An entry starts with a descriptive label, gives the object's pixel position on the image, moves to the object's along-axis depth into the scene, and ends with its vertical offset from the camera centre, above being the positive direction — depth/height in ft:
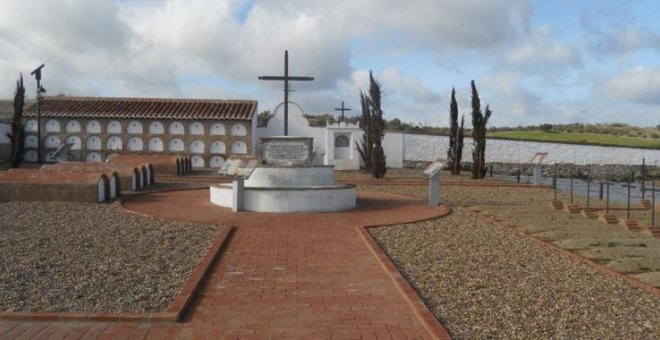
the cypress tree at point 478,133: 82.23 +1.76
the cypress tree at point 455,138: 92.48 +1.28
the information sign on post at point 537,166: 69.15 -2.33
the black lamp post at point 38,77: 77.41 +8.86
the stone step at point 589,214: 41.77 -4.75
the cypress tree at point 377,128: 78.69 +2.42
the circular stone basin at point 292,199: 39.78 -3.50
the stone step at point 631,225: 36.48 -4.82
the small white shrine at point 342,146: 99.76 +0.05
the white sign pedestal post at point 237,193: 39.68 -3.11
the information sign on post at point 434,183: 44.70 -2.74
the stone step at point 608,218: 39.11 -4.73
